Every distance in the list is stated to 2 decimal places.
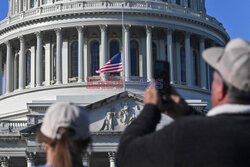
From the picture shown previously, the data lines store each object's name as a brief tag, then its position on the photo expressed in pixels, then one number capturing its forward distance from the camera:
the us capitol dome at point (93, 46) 69.19
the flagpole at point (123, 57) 70.07
